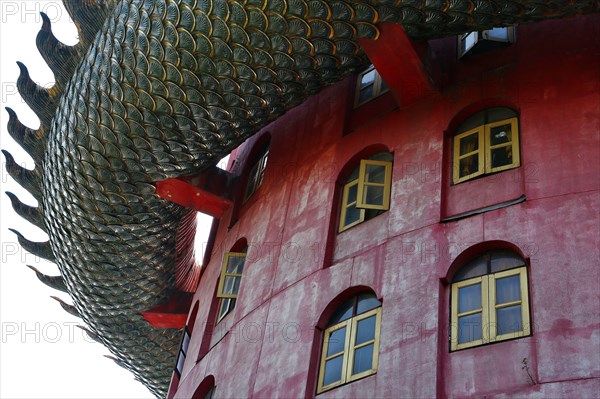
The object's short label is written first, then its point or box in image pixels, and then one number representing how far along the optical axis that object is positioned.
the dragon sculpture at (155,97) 13.12
